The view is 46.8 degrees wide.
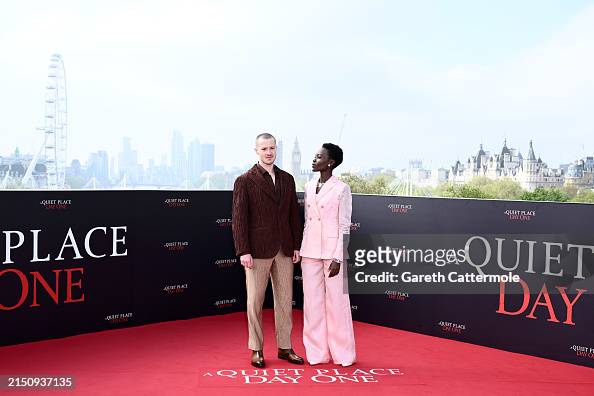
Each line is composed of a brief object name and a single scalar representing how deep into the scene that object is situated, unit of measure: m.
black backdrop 5.16
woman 4.66
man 4.62
